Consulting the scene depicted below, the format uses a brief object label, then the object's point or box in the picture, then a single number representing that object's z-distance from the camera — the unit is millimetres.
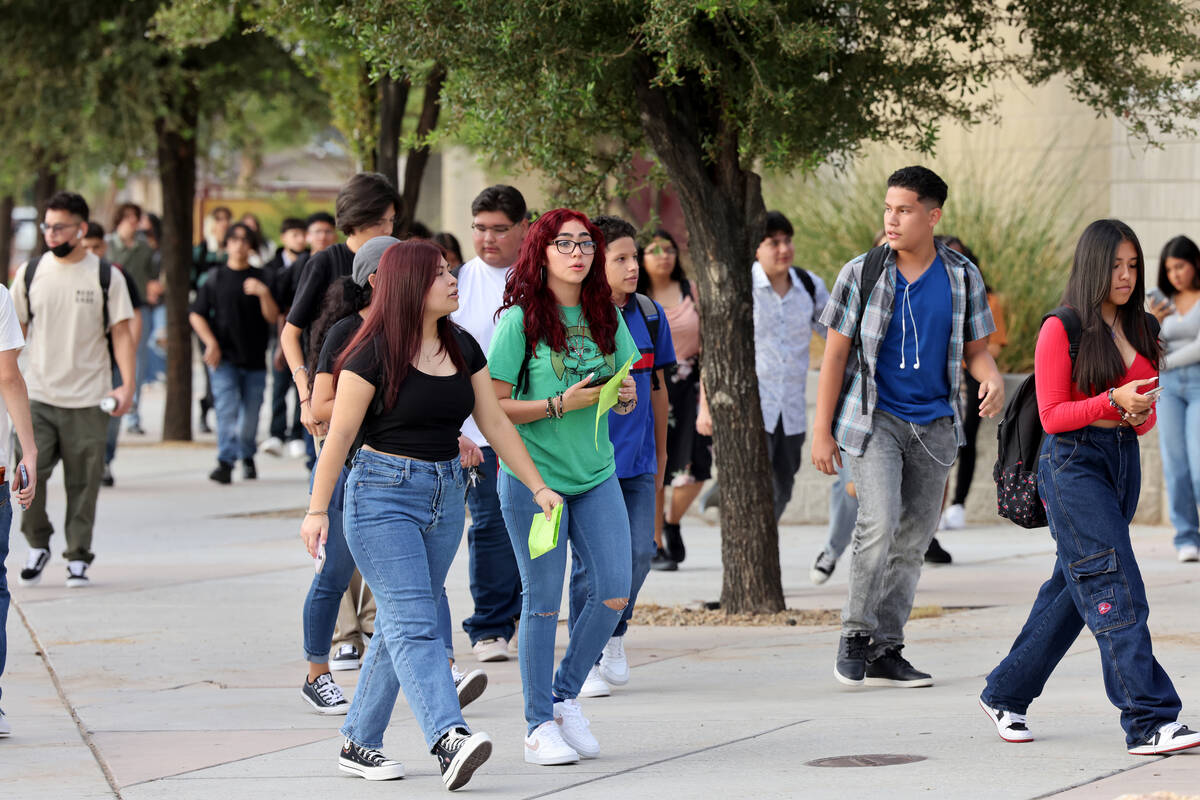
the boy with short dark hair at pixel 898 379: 12969
